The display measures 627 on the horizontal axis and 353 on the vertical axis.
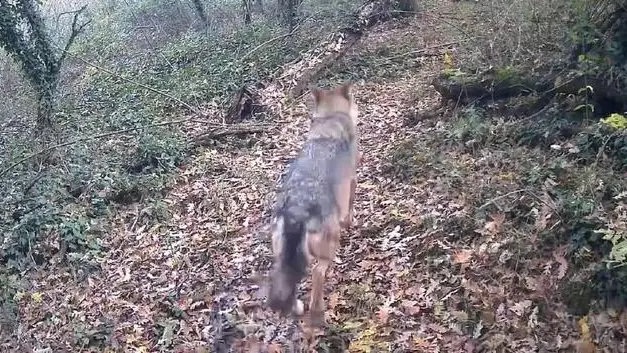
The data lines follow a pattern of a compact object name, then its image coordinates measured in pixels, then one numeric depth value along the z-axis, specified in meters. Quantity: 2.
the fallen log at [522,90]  7.11
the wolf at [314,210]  4.84
